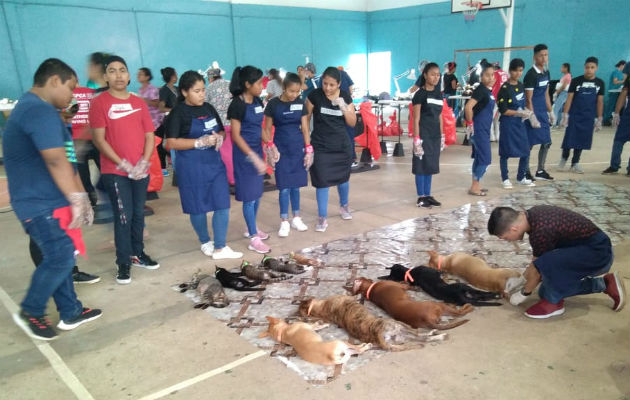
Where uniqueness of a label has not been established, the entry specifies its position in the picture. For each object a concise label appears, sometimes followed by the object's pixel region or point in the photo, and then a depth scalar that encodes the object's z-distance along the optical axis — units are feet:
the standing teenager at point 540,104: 18.78
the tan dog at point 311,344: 7.41
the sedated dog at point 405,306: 8.31
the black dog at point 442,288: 9.37
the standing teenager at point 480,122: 17.31
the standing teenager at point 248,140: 12.13
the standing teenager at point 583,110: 20.17
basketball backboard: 32.55
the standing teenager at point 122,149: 10.24
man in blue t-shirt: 7.58
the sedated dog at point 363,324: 8.00
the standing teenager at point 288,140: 13.24
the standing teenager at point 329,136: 13.67
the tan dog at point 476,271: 9.62
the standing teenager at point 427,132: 15.78
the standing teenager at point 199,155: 11.02
